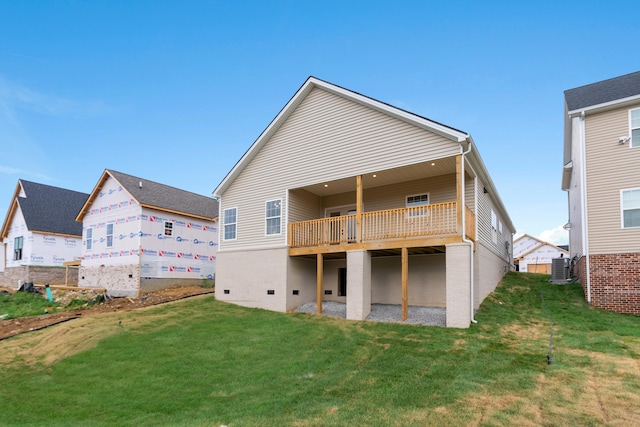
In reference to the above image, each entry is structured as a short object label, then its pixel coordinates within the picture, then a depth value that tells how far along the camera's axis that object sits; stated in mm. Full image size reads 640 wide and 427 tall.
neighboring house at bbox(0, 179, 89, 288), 29453
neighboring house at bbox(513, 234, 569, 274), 42312
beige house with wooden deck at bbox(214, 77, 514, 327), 13094
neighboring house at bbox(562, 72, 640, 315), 13203
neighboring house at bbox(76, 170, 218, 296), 21922
